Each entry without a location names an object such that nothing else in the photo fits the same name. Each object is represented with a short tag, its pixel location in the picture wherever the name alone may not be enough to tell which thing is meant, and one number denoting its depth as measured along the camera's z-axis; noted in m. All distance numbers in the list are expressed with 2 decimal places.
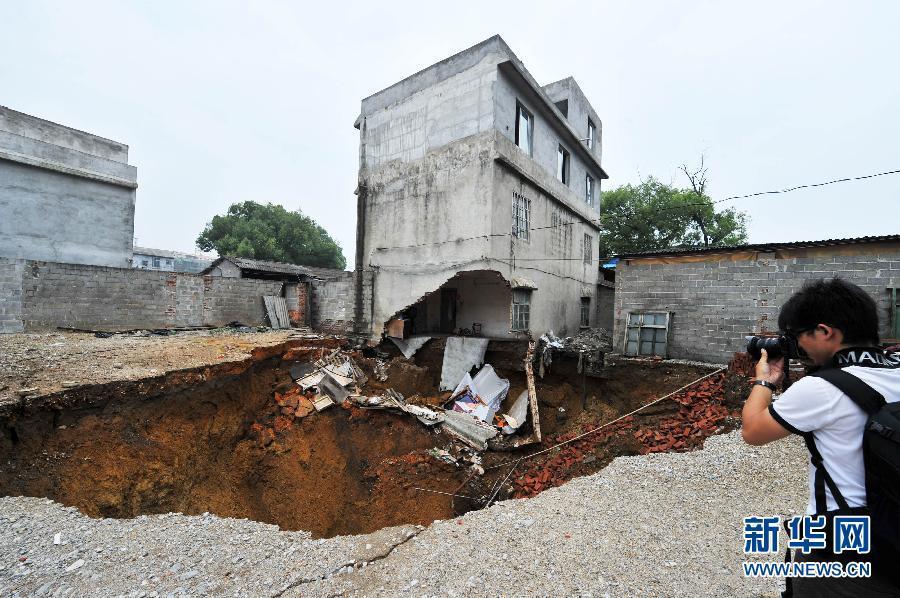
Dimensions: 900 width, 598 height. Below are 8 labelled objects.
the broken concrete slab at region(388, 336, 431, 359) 10.24
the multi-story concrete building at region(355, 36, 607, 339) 9.29
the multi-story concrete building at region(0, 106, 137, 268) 12.14
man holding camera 1.32
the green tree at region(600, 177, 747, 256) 19.33
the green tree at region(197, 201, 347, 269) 24.53
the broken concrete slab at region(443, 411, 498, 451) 7.35
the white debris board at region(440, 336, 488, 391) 9.73
